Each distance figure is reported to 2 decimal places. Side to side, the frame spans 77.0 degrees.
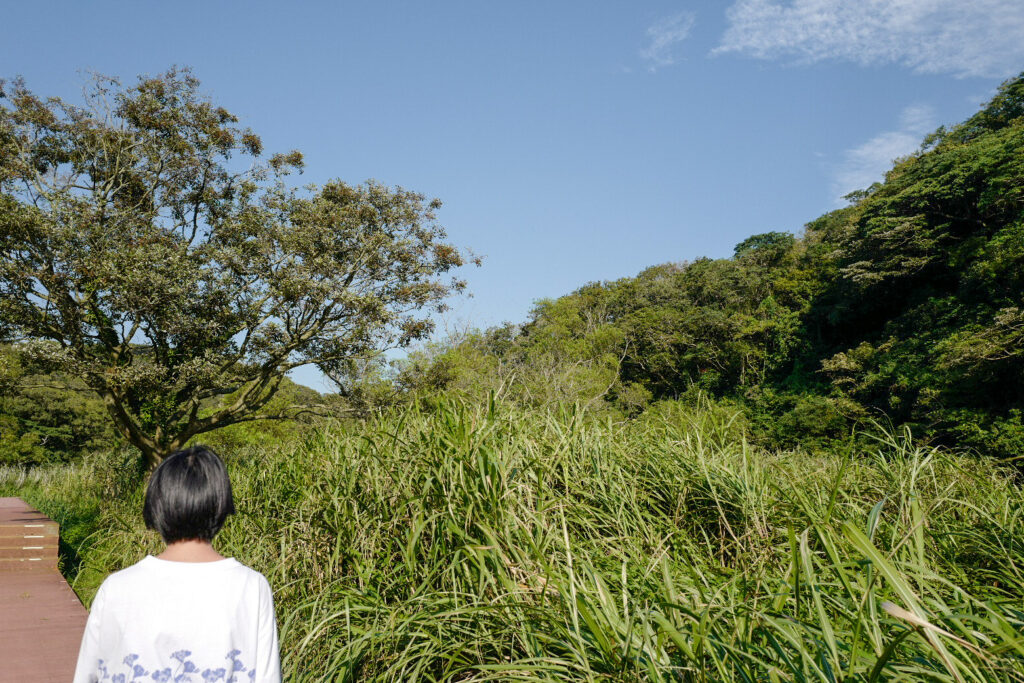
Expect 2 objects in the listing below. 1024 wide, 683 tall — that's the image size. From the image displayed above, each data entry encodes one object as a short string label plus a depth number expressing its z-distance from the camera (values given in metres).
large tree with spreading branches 11.09
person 1.44
